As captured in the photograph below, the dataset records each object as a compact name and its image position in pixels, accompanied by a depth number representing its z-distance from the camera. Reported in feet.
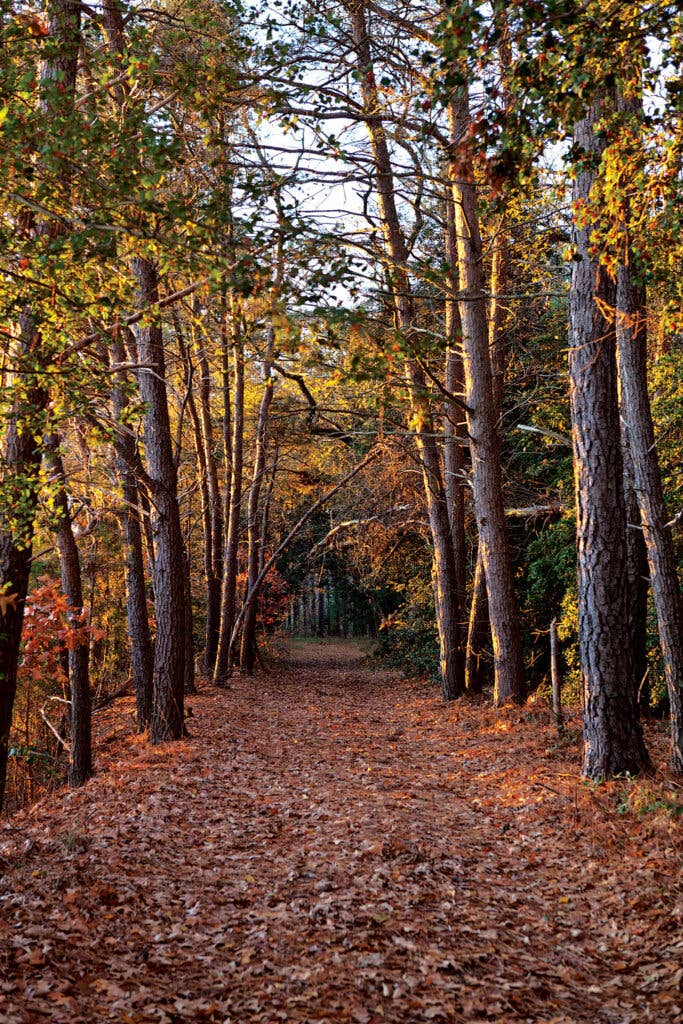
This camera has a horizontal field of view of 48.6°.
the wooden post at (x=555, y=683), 32.53
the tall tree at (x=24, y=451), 19.25
